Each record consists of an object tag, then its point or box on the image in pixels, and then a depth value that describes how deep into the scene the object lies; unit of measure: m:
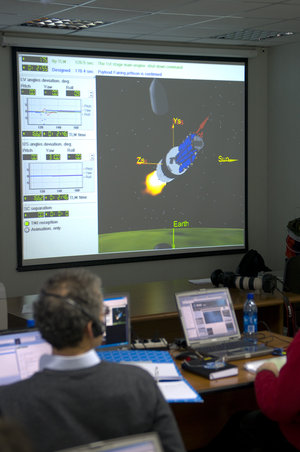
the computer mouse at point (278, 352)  3.31
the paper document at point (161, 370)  2.82
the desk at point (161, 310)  4.29
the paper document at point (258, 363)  2.83
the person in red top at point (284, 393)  2.41
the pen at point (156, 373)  2.81
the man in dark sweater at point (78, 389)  1.64
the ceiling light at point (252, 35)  6.31
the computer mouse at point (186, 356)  3.18
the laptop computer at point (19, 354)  2.46
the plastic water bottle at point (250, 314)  3.85
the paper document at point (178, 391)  2.62
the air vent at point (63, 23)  5.64
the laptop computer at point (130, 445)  1.30
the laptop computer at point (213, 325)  3.26
